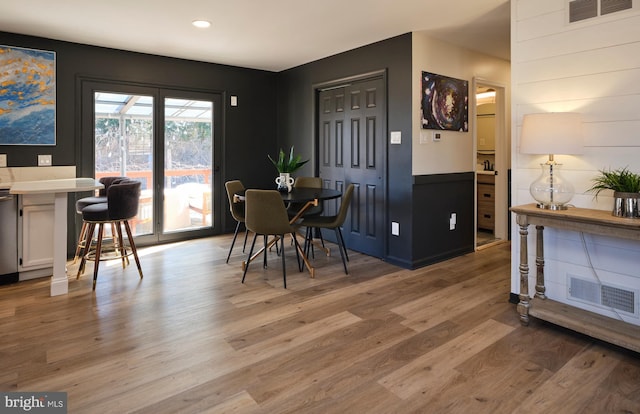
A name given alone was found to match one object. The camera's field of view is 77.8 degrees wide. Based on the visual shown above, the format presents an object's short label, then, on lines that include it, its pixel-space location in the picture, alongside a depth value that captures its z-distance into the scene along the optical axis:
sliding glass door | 4.60
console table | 2.15
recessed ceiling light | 3.61
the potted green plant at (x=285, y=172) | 4.15
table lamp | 2.42
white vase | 4.14
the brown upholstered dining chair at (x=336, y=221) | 3.75
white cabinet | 3.42
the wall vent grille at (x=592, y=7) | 2.40
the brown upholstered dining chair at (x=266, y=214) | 3.32
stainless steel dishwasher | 3.35
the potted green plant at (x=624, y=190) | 2.18
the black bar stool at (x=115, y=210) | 3.37
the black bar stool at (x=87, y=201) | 3.97
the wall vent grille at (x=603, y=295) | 2.41
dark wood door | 4.30
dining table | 3.51
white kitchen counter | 2.93
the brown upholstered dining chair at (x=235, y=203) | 4.09
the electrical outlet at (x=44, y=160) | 4.12
